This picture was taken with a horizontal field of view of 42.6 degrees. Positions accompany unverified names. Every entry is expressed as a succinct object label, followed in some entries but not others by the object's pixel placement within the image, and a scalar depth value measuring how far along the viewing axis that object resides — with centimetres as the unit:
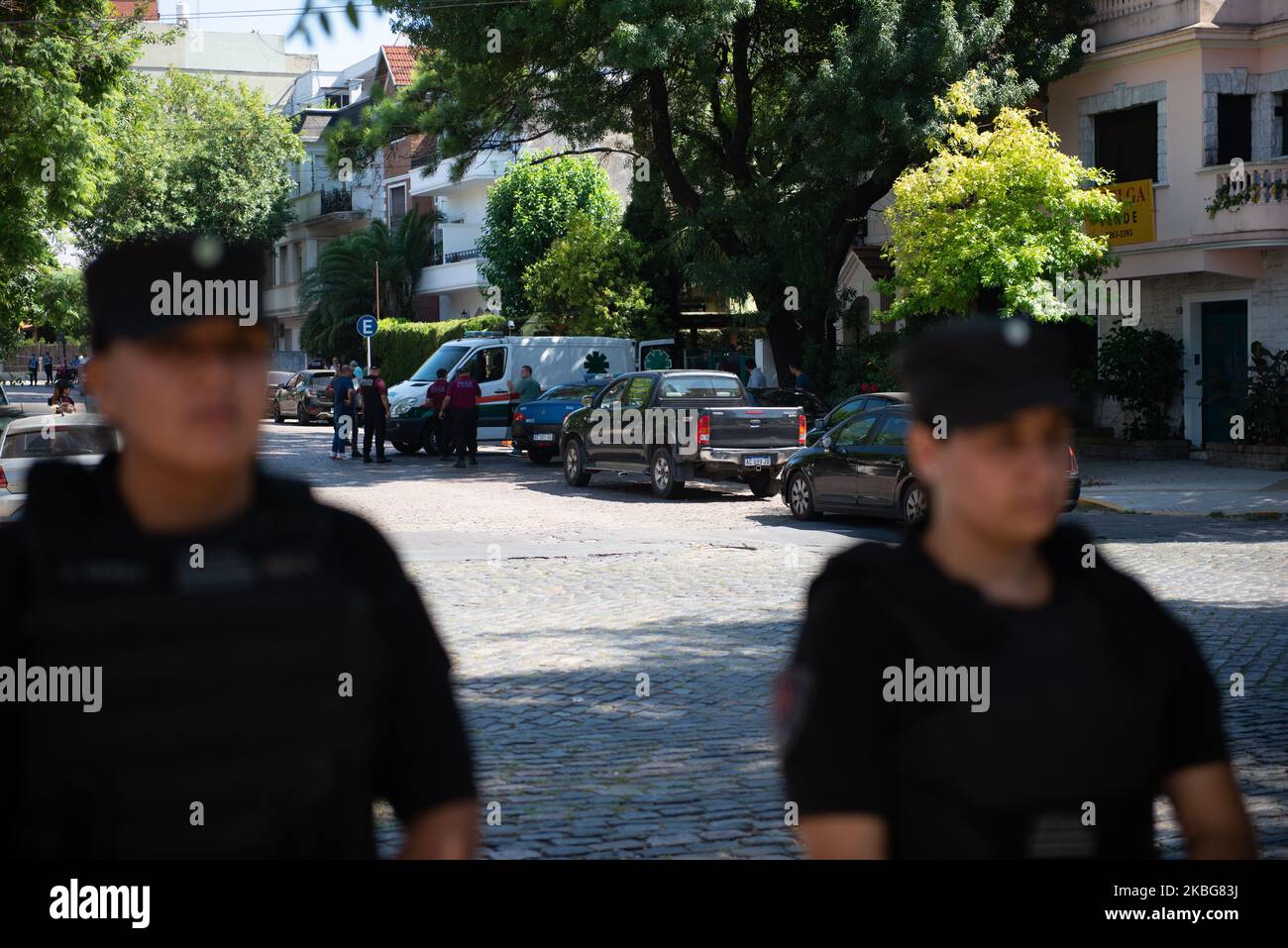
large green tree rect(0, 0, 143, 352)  2419
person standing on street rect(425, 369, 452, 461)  3053
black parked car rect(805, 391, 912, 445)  1925
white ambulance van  3191
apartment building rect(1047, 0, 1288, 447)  2648
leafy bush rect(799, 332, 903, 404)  2912
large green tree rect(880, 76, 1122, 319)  2409
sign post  3994
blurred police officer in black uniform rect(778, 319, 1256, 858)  223
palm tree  5747
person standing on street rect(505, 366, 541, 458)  3042
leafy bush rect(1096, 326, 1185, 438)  2786
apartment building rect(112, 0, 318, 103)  8700
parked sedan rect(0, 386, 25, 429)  2366
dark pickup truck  2194
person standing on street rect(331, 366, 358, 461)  3039
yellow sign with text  2834
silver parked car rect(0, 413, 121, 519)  1457
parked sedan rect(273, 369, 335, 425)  4756
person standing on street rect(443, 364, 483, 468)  2847
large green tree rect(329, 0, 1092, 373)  2695
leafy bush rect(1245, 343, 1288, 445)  2498
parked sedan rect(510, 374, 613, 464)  2903
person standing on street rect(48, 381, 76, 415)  2323
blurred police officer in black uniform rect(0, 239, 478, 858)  213
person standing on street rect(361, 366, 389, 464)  2955
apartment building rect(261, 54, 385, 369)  6581
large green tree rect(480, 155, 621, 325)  4650
